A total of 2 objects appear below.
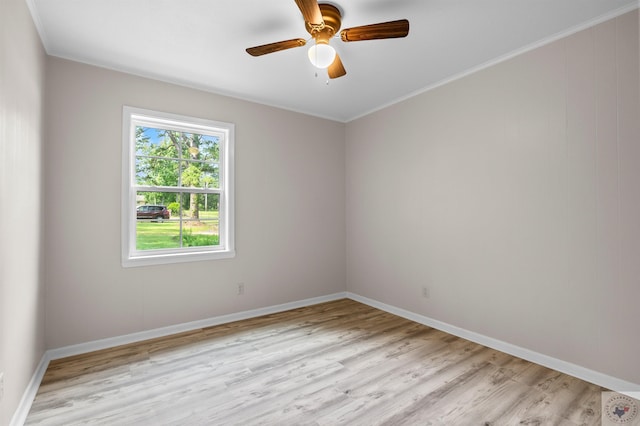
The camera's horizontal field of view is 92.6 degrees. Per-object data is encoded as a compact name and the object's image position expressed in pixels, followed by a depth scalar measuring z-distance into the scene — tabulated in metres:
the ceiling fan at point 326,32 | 1.85
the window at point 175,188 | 3.02
